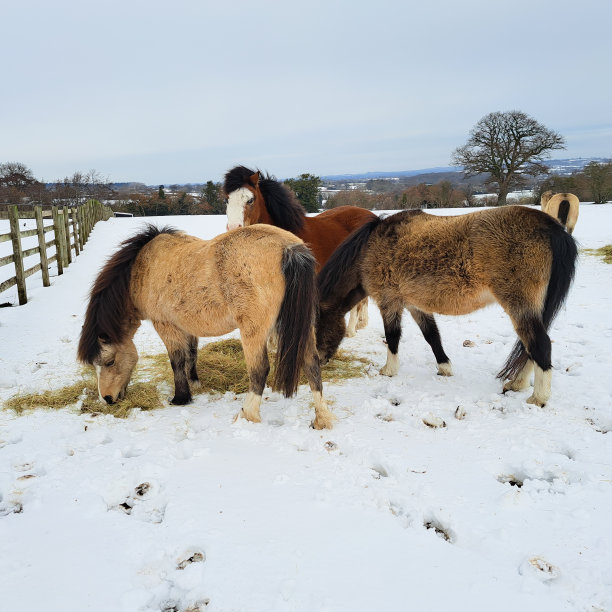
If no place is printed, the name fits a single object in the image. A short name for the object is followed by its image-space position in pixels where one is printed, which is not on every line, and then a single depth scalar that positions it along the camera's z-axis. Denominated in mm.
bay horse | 5074
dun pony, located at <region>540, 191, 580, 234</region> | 10430
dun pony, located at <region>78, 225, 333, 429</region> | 3082
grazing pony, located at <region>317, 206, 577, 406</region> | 3359
